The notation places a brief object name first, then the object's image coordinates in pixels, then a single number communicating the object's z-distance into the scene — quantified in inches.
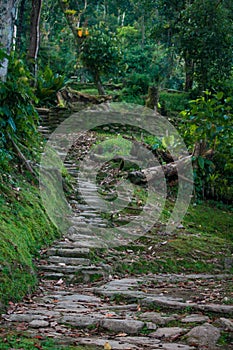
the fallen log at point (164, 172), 391.2
